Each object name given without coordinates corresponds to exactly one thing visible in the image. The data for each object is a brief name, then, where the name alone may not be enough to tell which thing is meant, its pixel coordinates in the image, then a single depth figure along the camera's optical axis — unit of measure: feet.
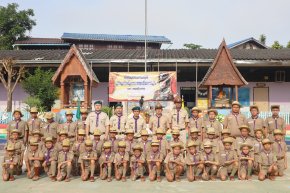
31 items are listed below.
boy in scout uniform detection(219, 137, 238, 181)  26.76
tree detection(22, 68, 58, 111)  56.24
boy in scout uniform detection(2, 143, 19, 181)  26.71
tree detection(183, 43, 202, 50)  137.18
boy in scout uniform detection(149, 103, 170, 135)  31.27
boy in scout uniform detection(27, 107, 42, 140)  31.58
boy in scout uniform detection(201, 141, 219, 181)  26.55
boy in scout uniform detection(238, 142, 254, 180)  26.66
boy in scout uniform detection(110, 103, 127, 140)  30.96
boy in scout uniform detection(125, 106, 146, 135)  30.58
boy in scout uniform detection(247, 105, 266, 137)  30.30
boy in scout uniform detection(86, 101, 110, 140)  31.12
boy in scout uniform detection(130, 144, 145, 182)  26.78
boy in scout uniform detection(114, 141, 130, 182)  26.68
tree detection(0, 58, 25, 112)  57.52
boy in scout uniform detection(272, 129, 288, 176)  27.66
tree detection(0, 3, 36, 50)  119.03
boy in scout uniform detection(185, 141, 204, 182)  26.32
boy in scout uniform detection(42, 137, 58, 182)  26.73
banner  50.33
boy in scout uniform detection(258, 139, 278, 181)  26.53
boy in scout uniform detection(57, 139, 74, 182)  26.58
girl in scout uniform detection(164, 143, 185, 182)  26.37
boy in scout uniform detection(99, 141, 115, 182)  26.79
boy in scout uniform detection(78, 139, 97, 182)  26.68
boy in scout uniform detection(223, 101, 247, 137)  30.30
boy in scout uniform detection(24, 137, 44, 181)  27.25
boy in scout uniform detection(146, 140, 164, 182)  26.43
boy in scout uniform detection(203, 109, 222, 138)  30.66
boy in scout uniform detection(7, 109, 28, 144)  30.78
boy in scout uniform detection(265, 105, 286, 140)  30.76
